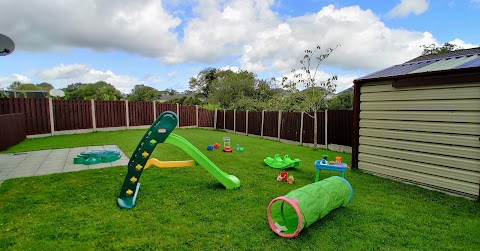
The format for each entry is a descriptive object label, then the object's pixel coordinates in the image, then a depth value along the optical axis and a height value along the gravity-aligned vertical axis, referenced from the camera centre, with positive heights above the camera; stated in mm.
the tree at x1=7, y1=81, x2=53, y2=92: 43538 +4027
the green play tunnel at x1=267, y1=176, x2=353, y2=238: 3201 -1305
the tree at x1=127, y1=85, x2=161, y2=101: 53153 +3381
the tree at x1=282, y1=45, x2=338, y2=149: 10664 +970
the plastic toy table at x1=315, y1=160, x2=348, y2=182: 5407 -1245
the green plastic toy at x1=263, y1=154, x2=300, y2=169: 6690 -1446
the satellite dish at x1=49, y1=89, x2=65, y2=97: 18578 +1235
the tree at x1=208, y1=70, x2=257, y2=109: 35812 +2628
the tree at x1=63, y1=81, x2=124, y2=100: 46531 +3521
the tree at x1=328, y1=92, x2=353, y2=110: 28820 +901
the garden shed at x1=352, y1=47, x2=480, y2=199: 4820 -315
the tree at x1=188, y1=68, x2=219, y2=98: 50031 +5639
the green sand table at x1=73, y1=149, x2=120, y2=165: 6796 -1315
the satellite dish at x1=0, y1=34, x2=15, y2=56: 7380 +1866
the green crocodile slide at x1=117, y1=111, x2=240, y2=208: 4172 -710
